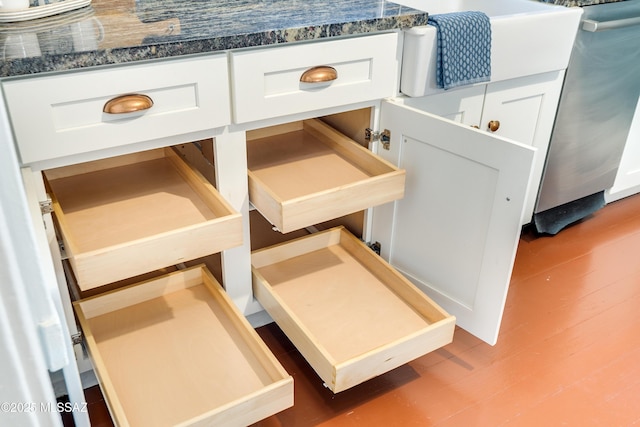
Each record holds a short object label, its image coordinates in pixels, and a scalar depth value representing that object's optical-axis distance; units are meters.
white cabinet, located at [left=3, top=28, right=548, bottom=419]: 1.21
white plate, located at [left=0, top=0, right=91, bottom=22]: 1.27
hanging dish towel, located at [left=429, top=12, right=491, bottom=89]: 1.51
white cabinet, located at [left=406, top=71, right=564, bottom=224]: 1.68
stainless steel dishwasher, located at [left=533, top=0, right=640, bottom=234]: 1.91
